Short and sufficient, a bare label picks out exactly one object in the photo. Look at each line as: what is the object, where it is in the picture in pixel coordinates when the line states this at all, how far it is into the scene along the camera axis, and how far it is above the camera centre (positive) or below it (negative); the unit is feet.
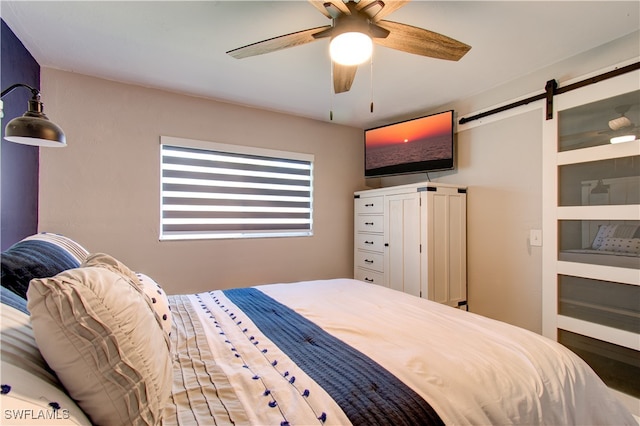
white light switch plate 7.86 -0.58
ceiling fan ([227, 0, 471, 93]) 4.49 +3.02
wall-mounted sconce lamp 4.02 +1.17
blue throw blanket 2.70 -1.72
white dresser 9.10 -0.82
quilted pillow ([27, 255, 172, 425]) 2.14 -1.00
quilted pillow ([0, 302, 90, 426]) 1.74 -1.10
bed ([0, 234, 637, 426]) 2.16 -1.70
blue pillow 3.12 -0.56
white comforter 2.82 -1.72
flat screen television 9.96 +2.50
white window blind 9.30 +0.80
